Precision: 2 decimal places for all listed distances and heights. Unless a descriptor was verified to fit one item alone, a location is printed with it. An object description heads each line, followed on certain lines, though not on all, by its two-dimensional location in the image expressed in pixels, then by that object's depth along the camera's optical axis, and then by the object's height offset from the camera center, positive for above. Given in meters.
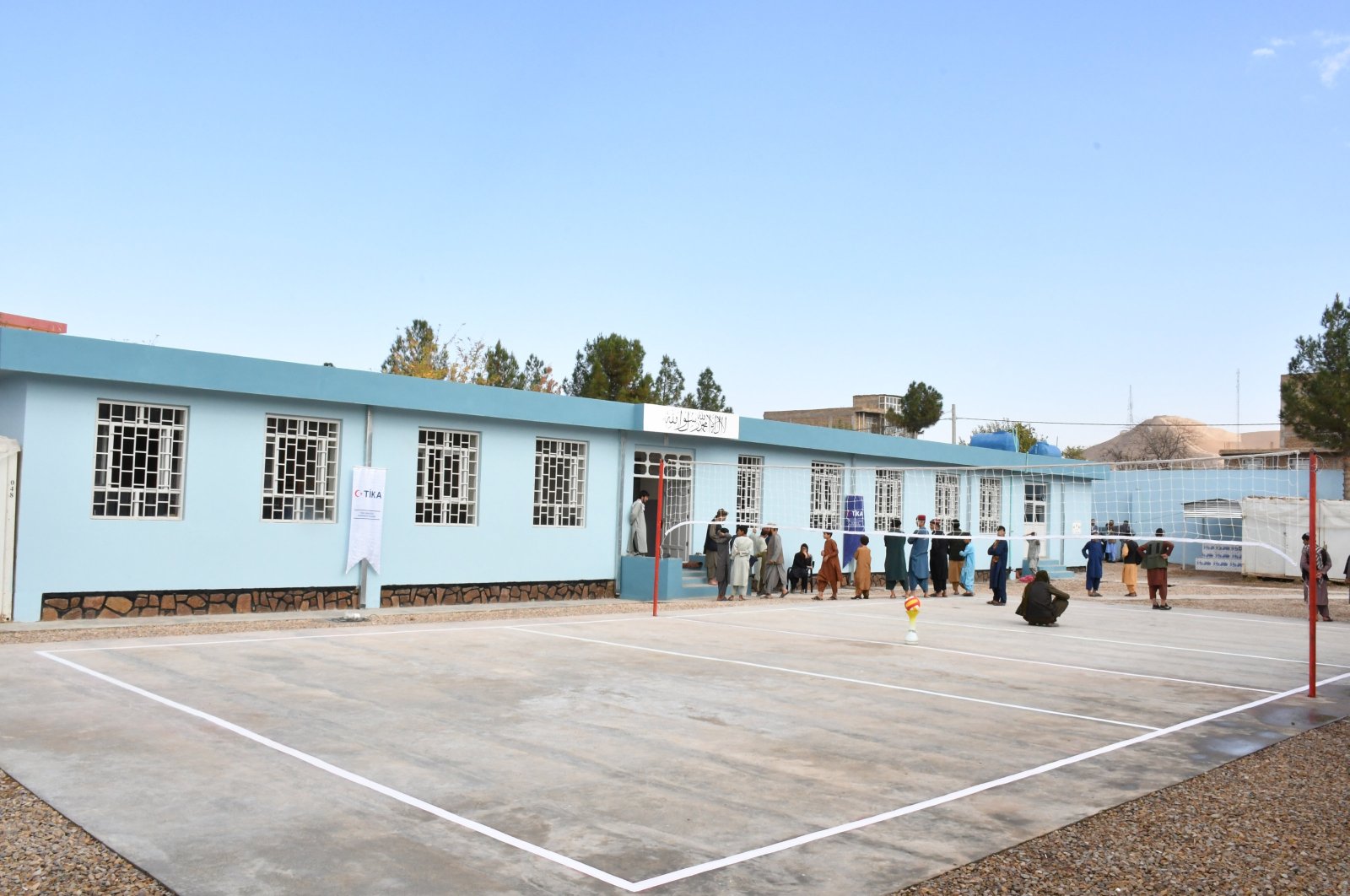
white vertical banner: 16.72 -0.11
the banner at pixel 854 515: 26.75 +0.05
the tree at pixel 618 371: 44.75 +5.97
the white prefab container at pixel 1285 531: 30.19 -0.16
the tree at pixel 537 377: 52.00 +6.62
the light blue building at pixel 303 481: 14.41 +0.47
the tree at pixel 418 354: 50.28 +7.46
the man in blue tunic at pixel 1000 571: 22.00 -1.05
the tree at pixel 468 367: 50.62 +6.85
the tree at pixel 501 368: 50.84 +6.86
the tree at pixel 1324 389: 37.91 +4.97
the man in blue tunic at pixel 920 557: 23.69 -0.85
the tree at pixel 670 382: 54.06 +6.71
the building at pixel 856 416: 80.50 +8.12
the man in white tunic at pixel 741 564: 22.20 -1.02
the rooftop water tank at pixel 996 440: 35.38 +2.64
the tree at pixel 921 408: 56.41 +5.89
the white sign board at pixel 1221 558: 36.72 -1.19
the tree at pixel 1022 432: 72.81 +6.22
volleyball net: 24.02 +0.47
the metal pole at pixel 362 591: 17.55 -1.36
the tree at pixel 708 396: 54.66 +6.17
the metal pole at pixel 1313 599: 10.18 -0.70
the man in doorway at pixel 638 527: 21.70 -0.28
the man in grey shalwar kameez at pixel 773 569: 23.08 -1.15
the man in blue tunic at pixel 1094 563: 26.02 -1.00
